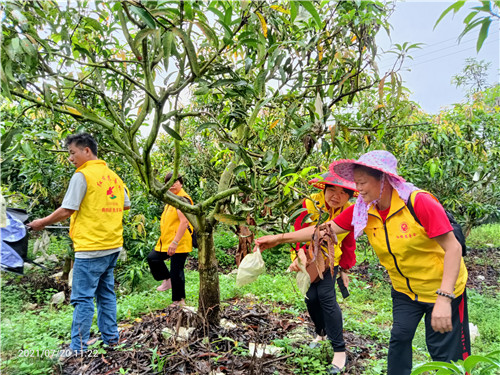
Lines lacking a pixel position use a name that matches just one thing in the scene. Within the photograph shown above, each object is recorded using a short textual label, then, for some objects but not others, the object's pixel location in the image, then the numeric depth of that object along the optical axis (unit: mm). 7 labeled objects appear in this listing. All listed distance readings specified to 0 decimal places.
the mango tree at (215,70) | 1699
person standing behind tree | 3740
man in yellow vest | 2650
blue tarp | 2467
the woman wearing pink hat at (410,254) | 1817
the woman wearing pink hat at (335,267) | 2541
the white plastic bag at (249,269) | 1876
